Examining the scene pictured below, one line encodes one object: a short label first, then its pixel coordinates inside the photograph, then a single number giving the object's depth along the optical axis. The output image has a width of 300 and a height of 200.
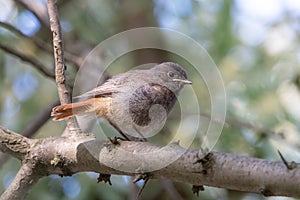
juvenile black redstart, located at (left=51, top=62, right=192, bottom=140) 4.57
